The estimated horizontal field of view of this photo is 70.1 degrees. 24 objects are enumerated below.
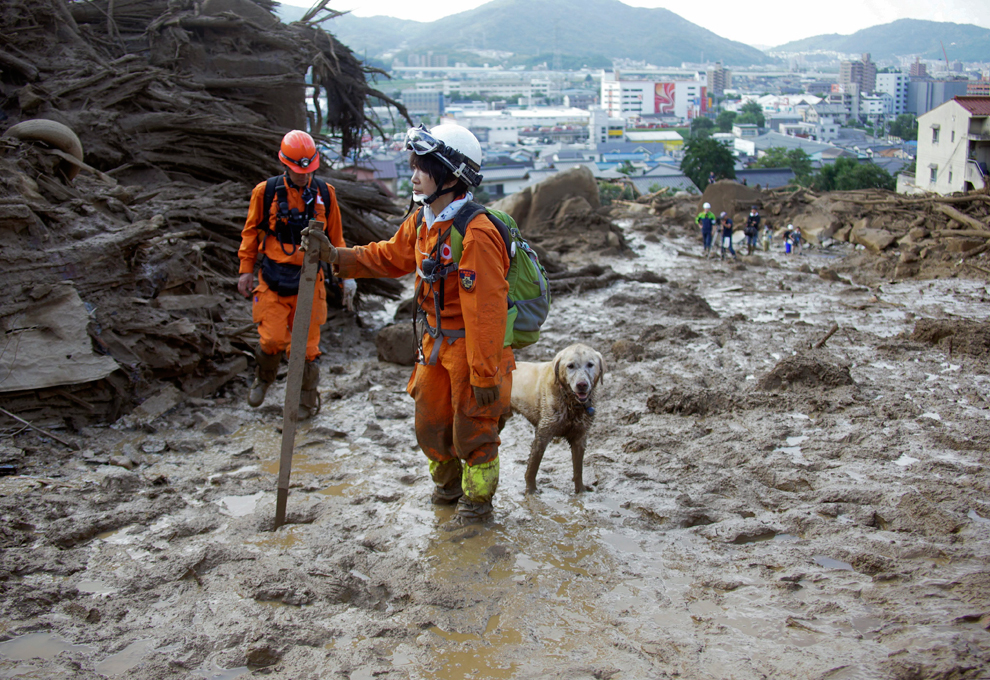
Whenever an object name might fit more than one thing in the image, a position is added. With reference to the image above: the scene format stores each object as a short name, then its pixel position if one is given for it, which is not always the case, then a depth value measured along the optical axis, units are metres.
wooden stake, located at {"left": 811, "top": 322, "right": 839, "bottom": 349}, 7.72
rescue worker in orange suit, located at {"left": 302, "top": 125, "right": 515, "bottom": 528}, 3.49
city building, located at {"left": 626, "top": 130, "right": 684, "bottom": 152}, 126.25
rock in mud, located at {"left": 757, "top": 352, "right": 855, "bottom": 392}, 6.29
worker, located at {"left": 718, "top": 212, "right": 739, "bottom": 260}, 16.34
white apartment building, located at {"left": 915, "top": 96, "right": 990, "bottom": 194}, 26.72
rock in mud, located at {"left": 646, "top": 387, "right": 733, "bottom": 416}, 5.88
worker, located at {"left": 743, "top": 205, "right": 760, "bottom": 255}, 17.58
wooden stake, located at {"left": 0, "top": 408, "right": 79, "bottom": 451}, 4.65
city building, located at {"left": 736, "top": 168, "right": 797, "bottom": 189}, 55.34
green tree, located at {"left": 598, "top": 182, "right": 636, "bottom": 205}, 41.23
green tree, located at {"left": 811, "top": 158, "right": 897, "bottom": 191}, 42.38
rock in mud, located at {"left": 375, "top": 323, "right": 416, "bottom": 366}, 7.26
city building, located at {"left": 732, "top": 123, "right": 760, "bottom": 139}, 123.81
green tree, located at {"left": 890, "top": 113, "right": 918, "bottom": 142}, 117.73
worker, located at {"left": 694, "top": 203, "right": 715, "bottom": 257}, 16.79
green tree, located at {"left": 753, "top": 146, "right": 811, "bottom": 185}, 64.69
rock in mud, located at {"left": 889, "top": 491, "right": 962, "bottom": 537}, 3.71
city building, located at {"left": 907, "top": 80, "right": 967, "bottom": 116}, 126.69
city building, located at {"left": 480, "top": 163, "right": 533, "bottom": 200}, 74.00
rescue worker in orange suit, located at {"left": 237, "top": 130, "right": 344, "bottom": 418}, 5.30
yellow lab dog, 4.23
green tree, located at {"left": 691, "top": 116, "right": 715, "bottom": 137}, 134.00
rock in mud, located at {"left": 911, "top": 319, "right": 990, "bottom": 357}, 7.25
